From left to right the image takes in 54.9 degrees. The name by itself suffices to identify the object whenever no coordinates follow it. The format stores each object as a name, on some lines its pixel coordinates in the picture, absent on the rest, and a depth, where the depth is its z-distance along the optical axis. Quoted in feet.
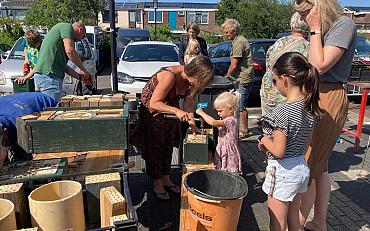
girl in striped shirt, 7.75
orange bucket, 7.68
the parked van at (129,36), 59.96
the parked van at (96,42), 49.93
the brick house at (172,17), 171.53
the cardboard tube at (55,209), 5.82
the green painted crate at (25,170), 6.56
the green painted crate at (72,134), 7.47
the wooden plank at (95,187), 6.54
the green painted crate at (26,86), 16.20
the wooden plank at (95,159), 8.18
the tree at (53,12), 72.90
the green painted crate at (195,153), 10.42
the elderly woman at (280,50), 11.89
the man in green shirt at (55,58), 15.06
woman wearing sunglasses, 8.43
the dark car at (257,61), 27.45
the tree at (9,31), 61.46
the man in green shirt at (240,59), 18.19
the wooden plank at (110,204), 5.75
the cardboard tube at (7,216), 5.54
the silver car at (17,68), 24.52
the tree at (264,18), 88.43
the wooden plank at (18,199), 6.07
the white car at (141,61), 25.50
